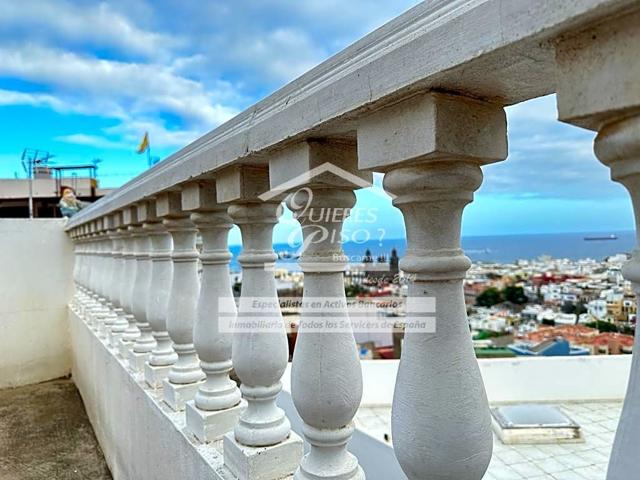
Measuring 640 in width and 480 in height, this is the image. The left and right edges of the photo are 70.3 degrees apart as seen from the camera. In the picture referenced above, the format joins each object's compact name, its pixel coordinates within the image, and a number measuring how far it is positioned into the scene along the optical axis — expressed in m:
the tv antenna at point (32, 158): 11.66
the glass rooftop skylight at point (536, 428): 3.93
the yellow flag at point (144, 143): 9.73
